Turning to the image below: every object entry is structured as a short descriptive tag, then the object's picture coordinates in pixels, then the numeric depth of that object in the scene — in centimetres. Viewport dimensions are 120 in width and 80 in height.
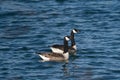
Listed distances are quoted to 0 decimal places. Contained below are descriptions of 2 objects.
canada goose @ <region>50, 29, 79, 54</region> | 4209
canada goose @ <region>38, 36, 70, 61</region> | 4049
